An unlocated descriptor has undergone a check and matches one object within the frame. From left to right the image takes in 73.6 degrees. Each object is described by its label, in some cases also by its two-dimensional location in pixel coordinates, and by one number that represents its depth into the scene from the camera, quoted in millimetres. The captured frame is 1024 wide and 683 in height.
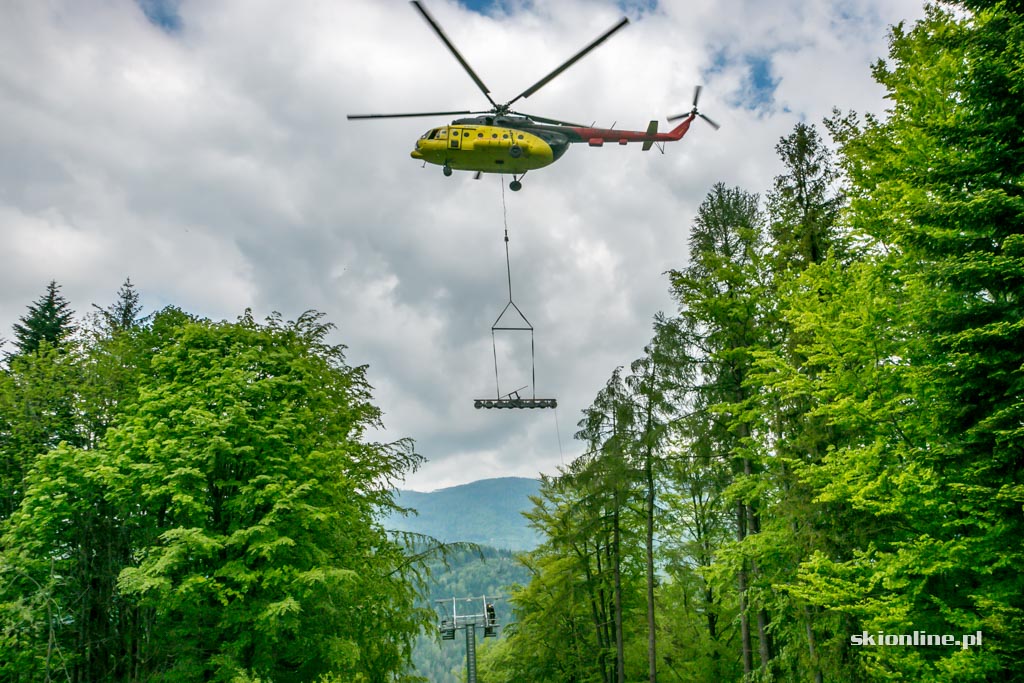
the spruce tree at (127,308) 29580
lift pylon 25859
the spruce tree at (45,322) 27375
